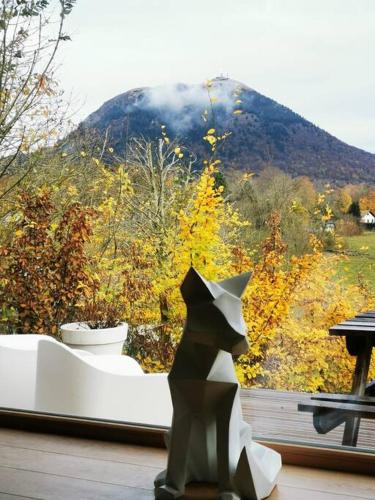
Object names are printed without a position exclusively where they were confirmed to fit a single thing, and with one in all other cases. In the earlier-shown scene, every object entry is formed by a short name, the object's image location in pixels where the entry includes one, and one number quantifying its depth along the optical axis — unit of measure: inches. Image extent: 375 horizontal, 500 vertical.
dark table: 94.0
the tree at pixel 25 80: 135.9
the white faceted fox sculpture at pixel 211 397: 58.6
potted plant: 126.6
